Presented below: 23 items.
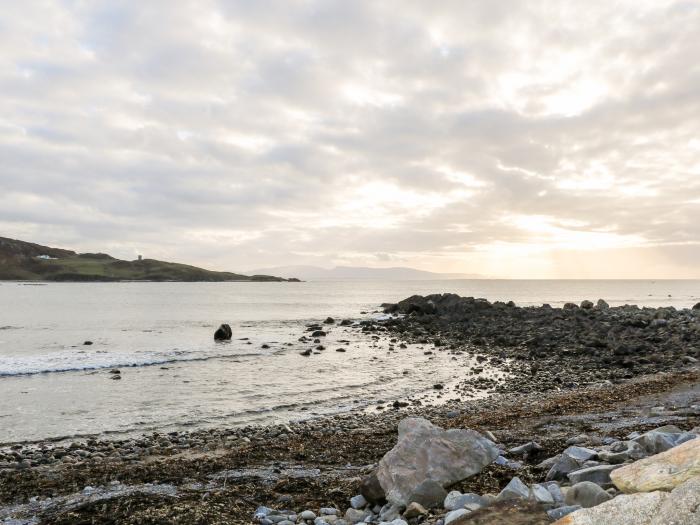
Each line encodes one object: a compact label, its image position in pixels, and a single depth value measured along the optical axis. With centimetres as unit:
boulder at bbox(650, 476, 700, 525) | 364
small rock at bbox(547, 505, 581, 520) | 485
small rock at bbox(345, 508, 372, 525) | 658
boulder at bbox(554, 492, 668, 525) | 394
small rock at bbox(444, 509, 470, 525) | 525
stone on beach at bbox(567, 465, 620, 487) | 590
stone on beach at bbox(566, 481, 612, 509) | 519
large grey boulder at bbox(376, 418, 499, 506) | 675
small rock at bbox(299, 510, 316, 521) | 681
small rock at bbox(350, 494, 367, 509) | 708
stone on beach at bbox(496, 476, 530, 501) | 536
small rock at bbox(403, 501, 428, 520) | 603
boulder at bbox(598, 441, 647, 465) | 689
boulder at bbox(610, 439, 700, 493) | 466
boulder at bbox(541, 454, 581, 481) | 678
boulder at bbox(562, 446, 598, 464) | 714
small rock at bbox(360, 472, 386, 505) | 693
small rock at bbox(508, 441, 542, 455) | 887
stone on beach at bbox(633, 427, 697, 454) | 732
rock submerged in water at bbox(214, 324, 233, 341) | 3800
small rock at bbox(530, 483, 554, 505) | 541
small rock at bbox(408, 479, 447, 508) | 631
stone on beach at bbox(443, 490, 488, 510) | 579
